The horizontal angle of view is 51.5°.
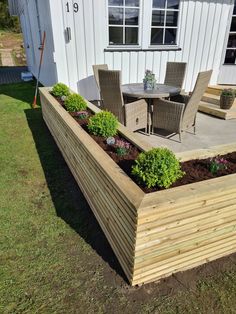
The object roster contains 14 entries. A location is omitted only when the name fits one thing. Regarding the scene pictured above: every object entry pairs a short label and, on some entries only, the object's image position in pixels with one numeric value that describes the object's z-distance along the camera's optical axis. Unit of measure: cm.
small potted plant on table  427
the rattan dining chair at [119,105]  376
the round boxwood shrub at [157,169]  171
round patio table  390
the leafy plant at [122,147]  224
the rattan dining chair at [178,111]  367
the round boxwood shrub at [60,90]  446
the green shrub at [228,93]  505
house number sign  481
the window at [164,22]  547
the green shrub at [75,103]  361
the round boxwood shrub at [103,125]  267
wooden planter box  155
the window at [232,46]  630
